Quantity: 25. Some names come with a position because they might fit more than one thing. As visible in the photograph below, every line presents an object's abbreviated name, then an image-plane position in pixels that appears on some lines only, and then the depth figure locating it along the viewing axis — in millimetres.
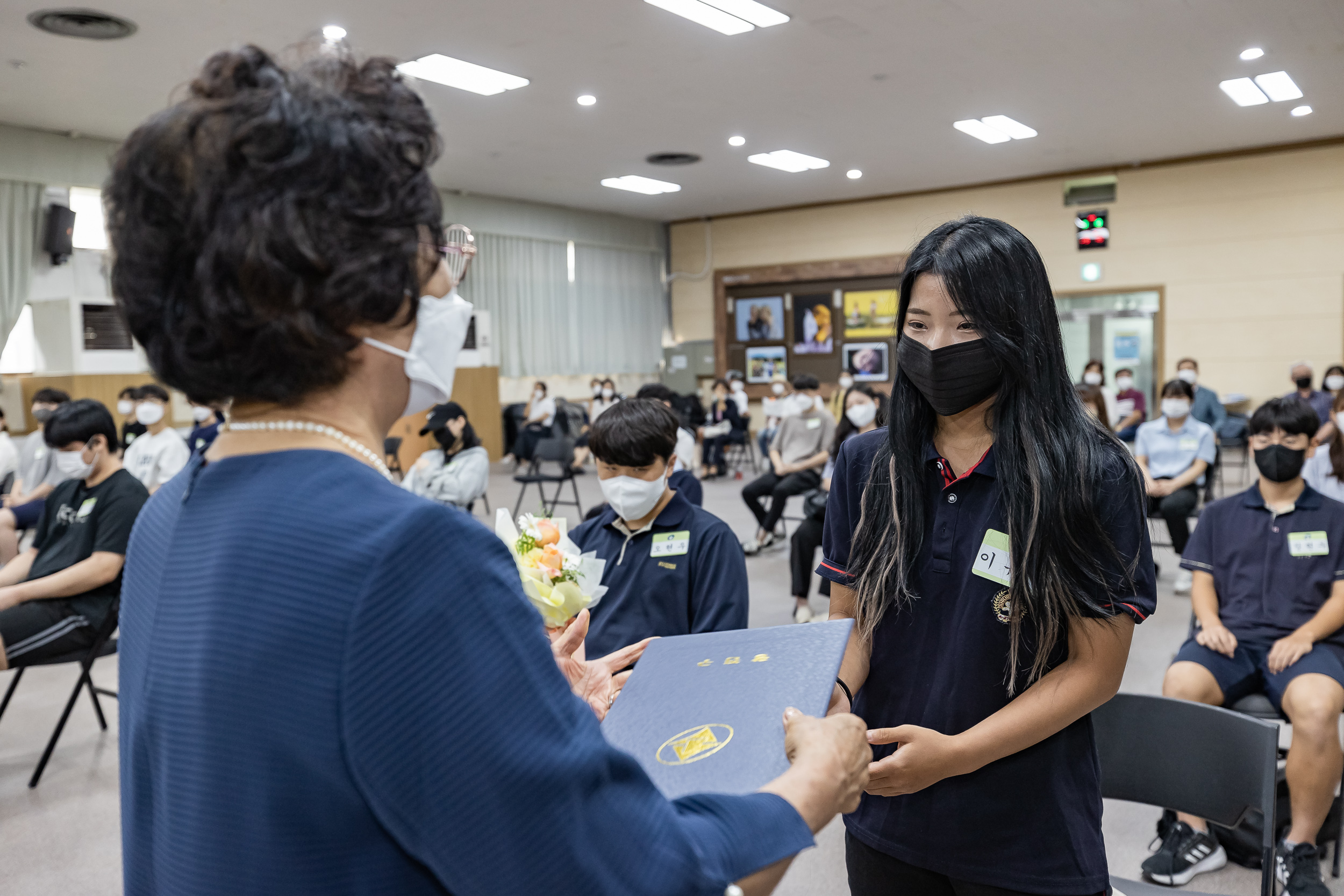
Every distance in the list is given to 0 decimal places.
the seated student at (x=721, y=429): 12328
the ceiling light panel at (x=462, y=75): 7762
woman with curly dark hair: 645
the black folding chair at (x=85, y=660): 3523
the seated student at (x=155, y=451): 6523
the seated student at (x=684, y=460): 4051
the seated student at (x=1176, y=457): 6219
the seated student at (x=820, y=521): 5578
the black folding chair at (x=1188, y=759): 1990
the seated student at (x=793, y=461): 7215
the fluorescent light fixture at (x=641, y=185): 12922
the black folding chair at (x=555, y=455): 8852
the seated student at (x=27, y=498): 5602
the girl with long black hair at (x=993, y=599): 1275
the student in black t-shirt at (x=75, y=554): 3488
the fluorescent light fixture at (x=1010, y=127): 10000
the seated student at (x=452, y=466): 6238
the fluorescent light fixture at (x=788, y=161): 11547
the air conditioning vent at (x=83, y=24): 6441
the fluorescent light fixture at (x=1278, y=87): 8711
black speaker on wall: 9836
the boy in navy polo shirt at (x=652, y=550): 2516
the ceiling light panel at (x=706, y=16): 6574
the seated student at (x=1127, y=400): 10906
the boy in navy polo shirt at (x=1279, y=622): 2748
